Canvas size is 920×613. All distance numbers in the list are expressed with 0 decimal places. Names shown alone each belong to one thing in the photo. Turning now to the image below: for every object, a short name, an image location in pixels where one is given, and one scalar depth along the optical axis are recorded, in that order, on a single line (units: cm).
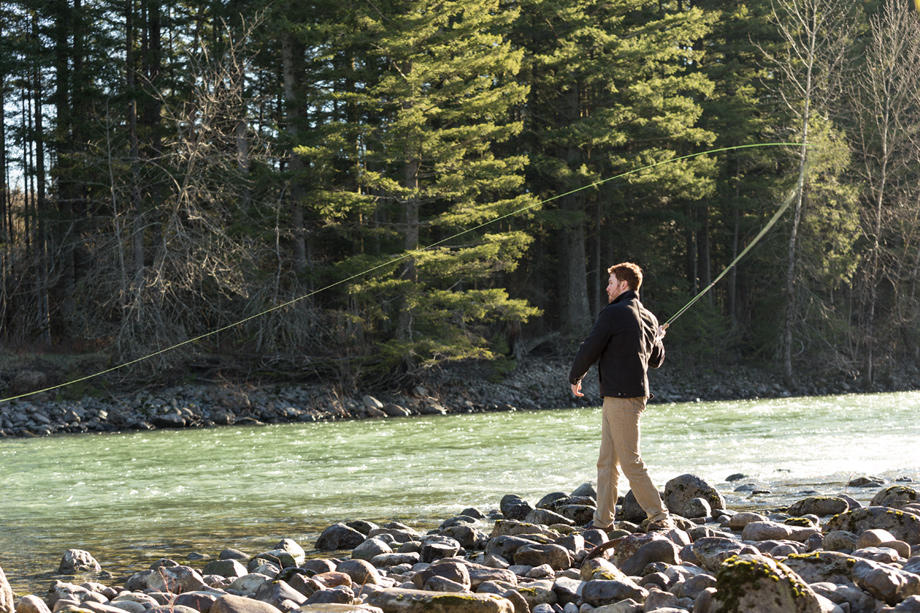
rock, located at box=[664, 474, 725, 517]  1366
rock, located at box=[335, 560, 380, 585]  978
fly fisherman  1150
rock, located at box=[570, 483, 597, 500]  1463
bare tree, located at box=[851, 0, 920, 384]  5012
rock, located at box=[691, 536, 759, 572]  962
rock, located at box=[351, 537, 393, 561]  1120
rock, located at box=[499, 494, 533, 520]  1373
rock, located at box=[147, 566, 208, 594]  982
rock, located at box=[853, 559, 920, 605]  796
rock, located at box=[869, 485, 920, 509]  1291
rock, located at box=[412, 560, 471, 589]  910
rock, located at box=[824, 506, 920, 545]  1089
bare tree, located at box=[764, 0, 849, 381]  4897
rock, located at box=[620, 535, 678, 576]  974
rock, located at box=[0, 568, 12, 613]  764
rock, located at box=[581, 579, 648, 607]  834
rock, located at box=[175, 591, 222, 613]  862
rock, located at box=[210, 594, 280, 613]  798
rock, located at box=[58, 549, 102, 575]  1126
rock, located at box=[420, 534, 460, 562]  1089
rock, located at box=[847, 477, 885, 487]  1577
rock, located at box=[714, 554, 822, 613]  699
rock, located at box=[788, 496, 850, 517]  1300
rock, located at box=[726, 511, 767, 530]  1227
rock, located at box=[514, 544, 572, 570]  1041
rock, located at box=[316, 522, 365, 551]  1230
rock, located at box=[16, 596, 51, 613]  804
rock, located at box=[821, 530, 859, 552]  1041
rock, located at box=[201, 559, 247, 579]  1036
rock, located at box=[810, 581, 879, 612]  780
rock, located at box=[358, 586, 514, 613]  781
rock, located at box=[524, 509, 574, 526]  1267
